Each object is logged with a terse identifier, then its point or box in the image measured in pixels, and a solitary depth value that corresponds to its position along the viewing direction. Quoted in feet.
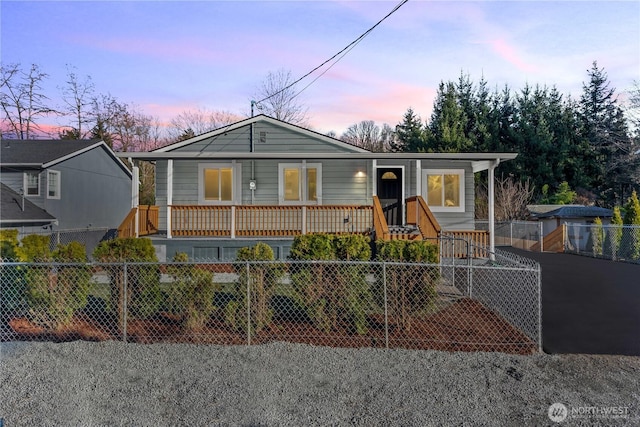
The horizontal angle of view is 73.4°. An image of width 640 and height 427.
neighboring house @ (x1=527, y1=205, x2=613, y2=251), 68.84
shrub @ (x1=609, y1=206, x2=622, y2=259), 53.31
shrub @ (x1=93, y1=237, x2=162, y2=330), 19.77
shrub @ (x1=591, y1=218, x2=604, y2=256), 57.26
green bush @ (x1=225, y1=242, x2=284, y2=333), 19.03
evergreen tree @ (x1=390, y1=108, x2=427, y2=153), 118.11
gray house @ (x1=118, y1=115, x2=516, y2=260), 41.32
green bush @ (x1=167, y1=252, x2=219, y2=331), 19.40
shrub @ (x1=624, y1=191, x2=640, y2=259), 50.65
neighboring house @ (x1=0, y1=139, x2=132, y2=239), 54.29
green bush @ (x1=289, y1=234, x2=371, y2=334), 19.19
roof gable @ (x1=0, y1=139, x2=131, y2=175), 56.59
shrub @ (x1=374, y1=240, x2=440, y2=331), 19.38
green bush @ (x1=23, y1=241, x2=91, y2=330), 19.76
